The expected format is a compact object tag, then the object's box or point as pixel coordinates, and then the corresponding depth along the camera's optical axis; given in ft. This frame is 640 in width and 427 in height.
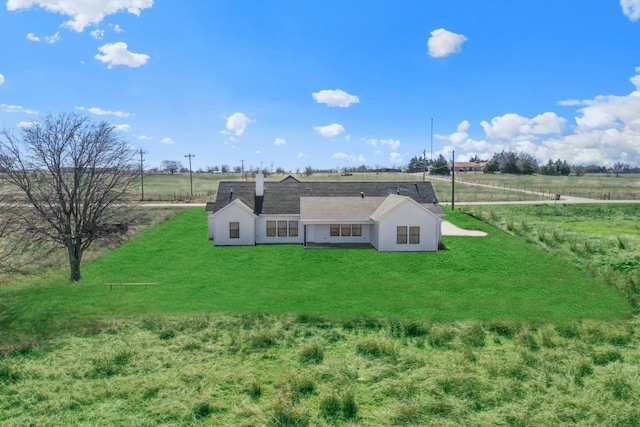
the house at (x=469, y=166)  575.25
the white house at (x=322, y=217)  103.35
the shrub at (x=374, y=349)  49.52
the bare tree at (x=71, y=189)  75.61
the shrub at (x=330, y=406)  38.07
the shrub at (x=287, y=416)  36.50
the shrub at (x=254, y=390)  40.86
